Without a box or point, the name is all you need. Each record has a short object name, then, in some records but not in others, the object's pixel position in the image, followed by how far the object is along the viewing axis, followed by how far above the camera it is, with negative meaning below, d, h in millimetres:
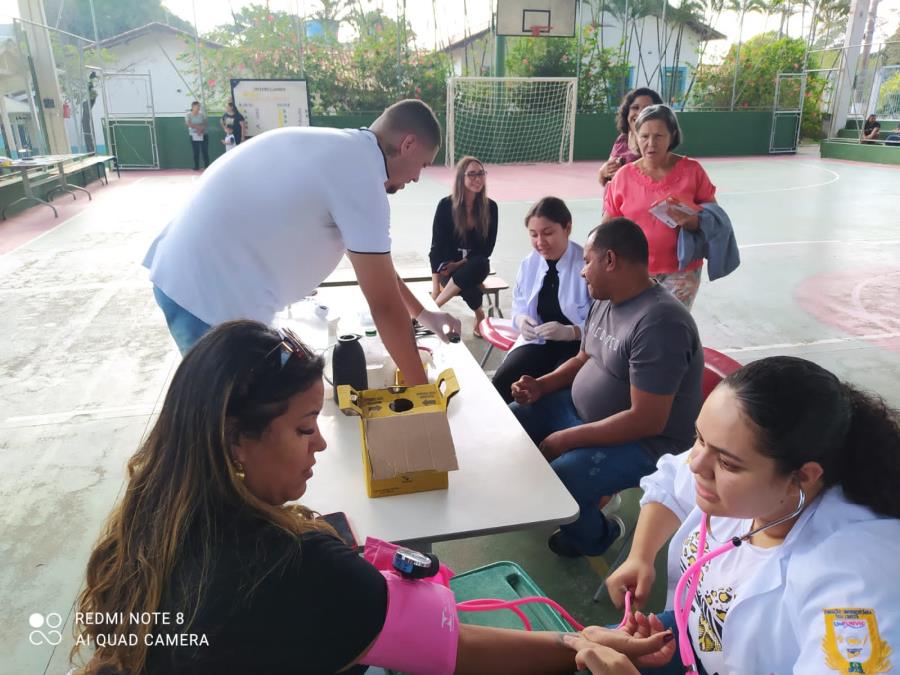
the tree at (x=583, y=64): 16984 +1285
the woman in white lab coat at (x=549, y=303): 3078 -904
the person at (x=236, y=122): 10309 -70
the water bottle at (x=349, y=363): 1979 -732
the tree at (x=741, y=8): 18231 +2965
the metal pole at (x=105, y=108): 14250 +241
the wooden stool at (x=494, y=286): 4672 -1197
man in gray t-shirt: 2039 -875
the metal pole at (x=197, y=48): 14777 +1574
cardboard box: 1499 -749
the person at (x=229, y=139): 13508 -424
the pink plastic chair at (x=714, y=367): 2320 -925
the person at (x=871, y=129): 16531 -454
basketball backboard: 12172 +1756
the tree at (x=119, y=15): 23048 +4018
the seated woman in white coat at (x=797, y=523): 923 -634
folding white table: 1456 -883
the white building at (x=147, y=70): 16953 +1382
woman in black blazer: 4762 -904
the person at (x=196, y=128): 14258 -207
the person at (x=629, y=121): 3855 -45
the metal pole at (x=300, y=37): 15108 +1817
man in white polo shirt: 1937 -333
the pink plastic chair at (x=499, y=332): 3388 -1146
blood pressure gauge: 1094 -739
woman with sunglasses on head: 890 -614
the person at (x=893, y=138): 15828 -655
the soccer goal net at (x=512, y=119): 15914 -94
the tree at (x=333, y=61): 15484 +1329
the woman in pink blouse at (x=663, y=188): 3137 -357
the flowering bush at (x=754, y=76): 18734 +1019
